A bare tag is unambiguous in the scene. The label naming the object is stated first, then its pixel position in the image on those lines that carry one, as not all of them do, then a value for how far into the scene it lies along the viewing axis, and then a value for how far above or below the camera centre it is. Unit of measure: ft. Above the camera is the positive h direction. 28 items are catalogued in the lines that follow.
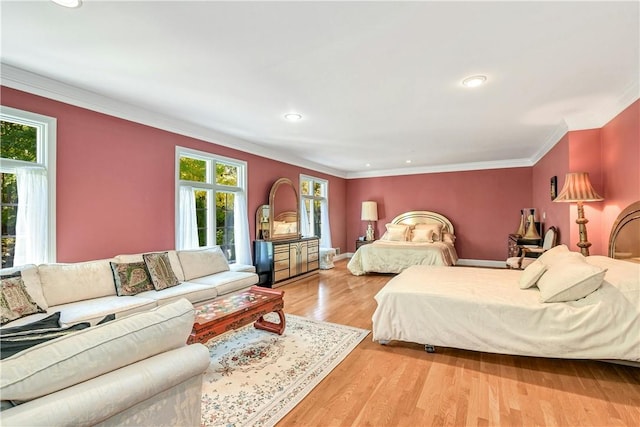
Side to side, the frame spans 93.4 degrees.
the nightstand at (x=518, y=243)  17.67 -1.68
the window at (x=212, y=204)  13.87 +0.78
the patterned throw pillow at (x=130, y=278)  9.88 -1.94
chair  15.26 -1.89
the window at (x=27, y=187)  8.89 +1.08
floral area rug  6.52 -4.10
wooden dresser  17.04 -2.51
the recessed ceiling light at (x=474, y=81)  9.02 +4.11
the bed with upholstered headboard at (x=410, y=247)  19.27 -2.02
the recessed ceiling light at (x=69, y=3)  5.80 +4.25
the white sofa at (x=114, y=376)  2.96 -1.78
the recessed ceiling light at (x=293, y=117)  12.34 +4.27
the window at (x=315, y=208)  22.54 +0.79
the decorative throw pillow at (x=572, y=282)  7.56 -1.76
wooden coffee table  7.95 -2.73
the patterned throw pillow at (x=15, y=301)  7.33 -1.99
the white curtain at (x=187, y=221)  13.64 -0.06
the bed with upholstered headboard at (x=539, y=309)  7.37 -2.54
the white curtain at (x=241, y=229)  16.70 -0.55
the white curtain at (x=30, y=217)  9.10 +0.16
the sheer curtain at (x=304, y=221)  22.02 -0.21
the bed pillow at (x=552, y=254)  9.71 -1.36
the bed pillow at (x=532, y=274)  9.04 -1.83
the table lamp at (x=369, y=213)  26.68 +0.36
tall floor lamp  11.34 +0.72
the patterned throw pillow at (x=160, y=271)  10.68 -1.84
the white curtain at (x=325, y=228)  25.36 -0.87
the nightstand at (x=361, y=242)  25.64 -2.12
